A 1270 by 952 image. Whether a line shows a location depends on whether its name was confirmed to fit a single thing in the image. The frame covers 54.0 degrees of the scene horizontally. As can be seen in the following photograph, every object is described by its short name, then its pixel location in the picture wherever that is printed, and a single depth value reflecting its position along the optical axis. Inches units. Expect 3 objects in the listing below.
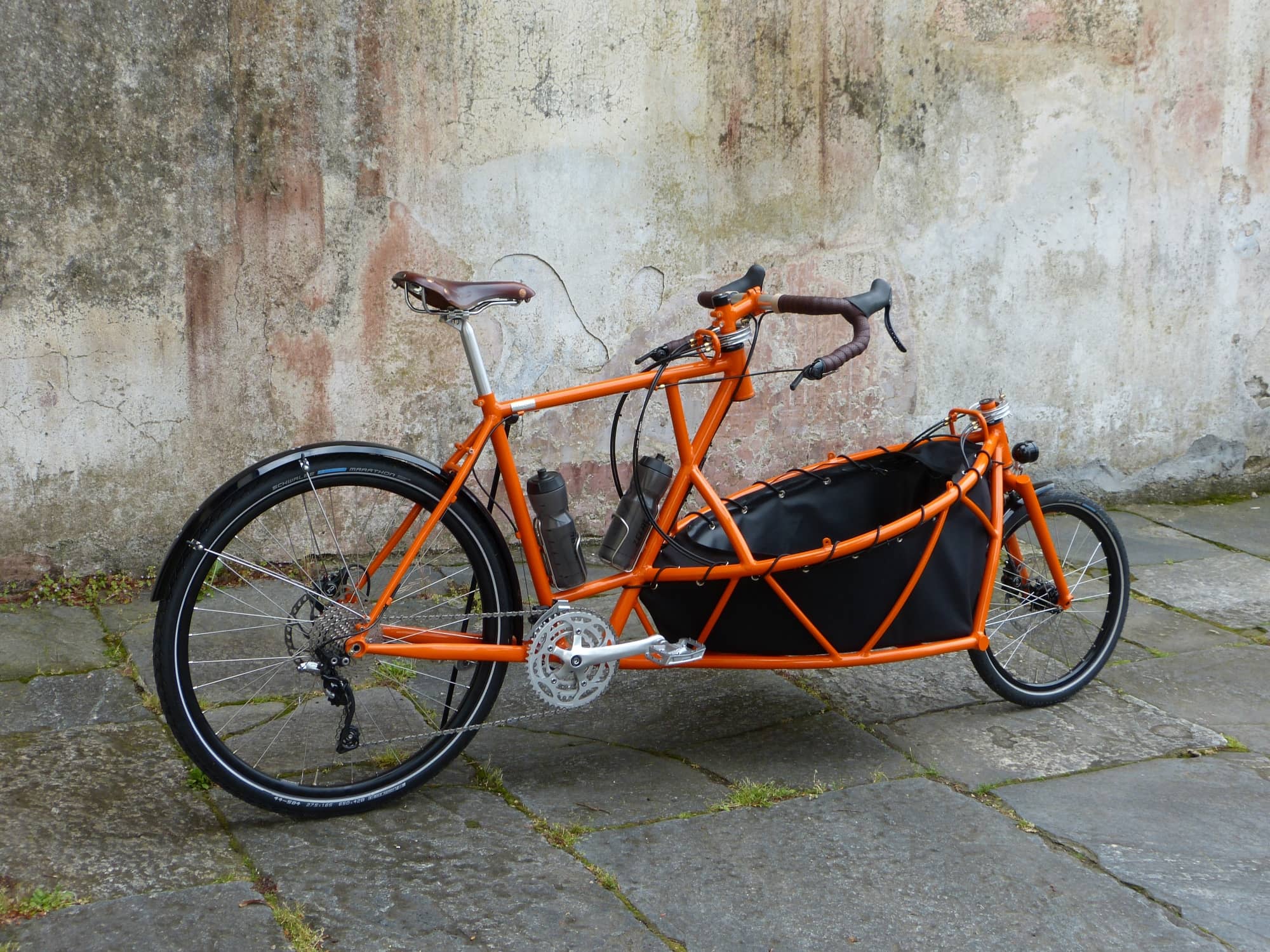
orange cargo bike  111.8
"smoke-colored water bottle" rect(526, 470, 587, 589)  118.1
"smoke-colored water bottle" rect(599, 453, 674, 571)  122.9
